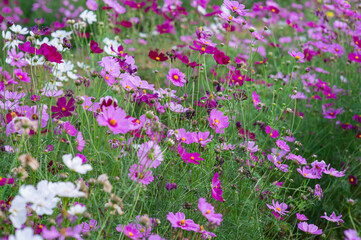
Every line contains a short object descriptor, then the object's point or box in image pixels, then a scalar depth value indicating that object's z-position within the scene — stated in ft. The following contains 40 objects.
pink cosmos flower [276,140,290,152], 9.88
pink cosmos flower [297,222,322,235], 9.54
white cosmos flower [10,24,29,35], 10.99
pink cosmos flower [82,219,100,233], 8.75
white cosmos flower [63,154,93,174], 8.28
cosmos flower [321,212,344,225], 9.49
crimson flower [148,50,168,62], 10.07
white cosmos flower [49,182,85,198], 8.15
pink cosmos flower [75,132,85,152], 9.51
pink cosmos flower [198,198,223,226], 8.76
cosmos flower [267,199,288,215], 9.64
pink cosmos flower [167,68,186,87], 10.09
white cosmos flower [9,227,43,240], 7.87
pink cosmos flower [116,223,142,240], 8.59
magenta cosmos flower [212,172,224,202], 9.21
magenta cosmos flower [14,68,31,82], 10.49
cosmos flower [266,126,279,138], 9.92
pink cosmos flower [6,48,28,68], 10.76
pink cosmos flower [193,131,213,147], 9.50
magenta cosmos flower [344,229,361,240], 8.27
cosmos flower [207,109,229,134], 9.80
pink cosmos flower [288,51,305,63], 10.82
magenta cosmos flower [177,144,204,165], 9.39
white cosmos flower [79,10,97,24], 12.71
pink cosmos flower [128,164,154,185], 8.83
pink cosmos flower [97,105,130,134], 8.60
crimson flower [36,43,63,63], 9.18
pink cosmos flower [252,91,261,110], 10.32
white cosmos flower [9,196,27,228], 8.10
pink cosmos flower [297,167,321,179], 9.72
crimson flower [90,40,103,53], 9.66
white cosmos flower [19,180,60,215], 8.11
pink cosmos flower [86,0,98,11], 14.37
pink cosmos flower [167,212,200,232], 8.81
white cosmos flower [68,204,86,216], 8.13
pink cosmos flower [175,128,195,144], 9.48
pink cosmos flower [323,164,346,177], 9.90
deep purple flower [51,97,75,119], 9.50
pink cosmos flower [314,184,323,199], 9.71
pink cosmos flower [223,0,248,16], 10.19
